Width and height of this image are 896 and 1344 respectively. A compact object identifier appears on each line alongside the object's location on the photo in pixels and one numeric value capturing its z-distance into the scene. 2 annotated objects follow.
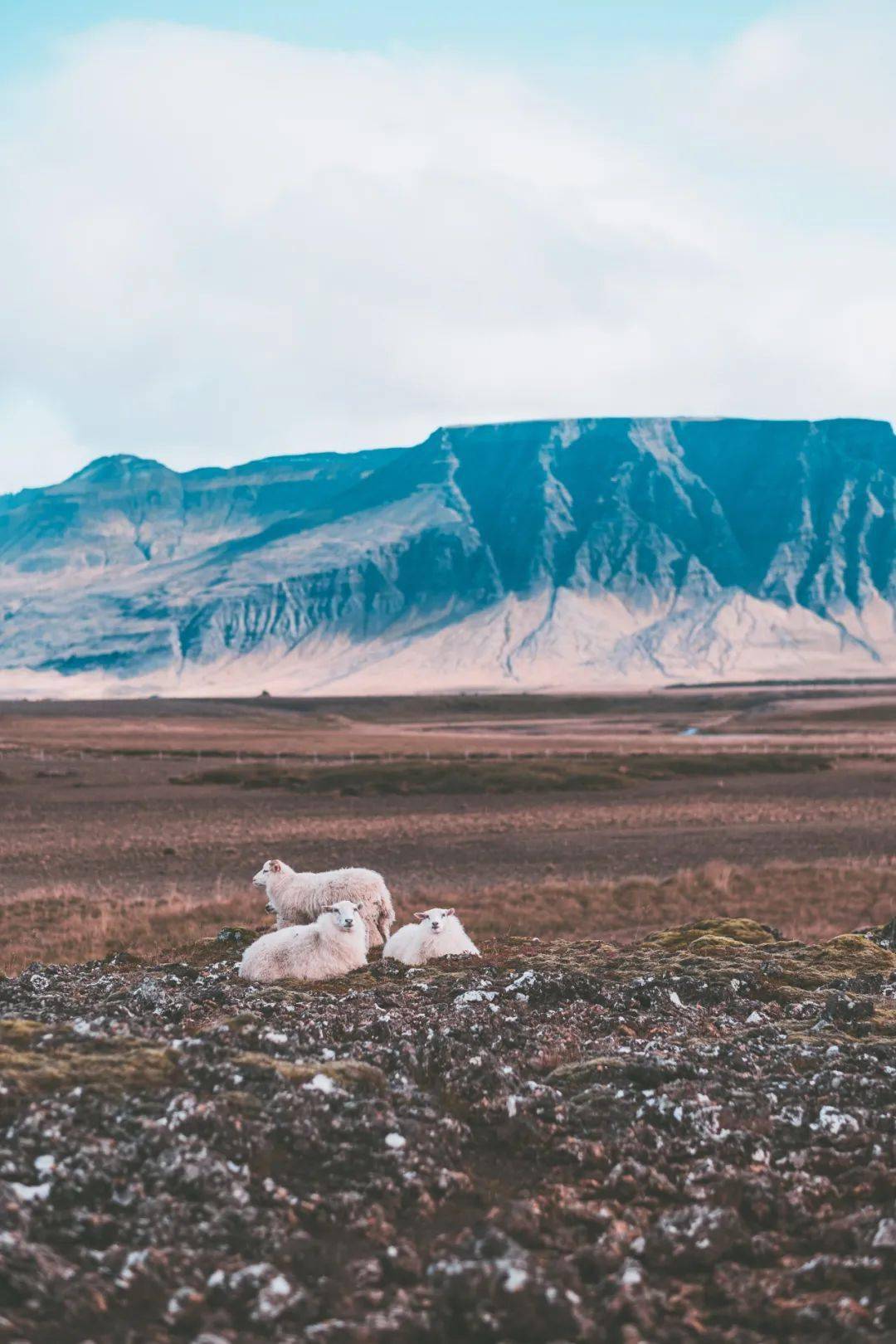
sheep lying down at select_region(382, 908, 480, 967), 13.78
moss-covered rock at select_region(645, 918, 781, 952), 14.43
